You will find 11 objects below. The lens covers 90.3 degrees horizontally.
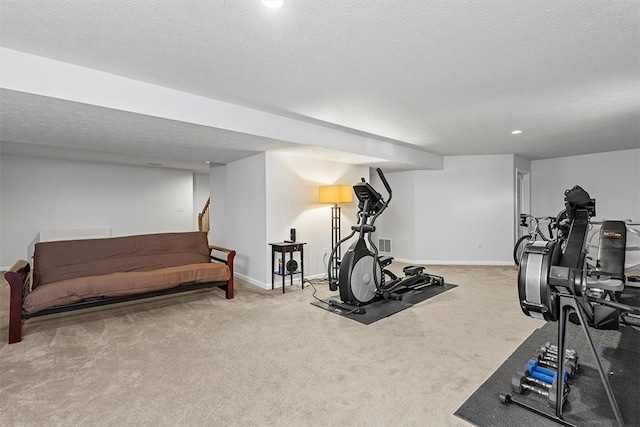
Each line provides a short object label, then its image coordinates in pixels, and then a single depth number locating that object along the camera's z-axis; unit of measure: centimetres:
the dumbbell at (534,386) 189
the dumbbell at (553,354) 227
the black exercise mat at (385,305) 342
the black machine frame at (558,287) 169
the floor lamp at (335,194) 500
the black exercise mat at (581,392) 177
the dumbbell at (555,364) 216
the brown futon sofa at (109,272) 300
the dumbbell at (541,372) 202
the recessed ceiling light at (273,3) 168
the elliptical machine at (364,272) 364
